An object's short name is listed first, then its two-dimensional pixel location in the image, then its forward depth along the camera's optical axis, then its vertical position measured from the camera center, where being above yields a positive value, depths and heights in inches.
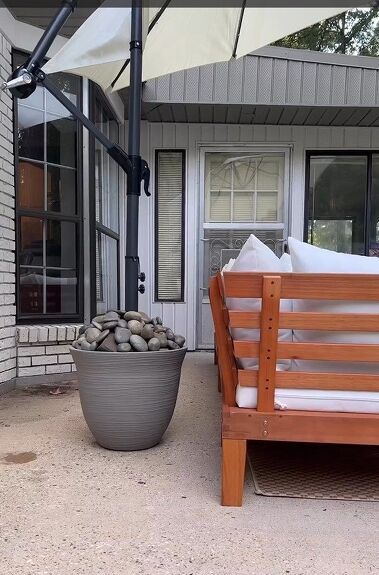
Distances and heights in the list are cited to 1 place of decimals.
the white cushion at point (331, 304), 63.2 -5.8
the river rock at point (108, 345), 75.4 -14.0
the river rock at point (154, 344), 76.3 -14.1
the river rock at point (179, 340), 81.6 -14.3
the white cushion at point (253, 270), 66.7 -1.1
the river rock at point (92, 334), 77.4 -12.6
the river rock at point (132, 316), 82.6 -10.0
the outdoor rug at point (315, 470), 65.0 -33.7
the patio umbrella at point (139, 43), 82.1 +46.2
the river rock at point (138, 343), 75.4 -13.8
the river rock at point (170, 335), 81.9 -13.4
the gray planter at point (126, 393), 73.0 -21.8
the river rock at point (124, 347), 74.8 -14.2
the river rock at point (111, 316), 81.5 -10.1
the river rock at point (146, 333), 78.8 -12.5
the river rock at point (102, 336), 76.4 -12.8
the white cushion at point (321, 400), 61.8 -19.0
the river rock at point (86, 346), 76.1 -14.4
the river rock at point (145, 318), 83.7 -10.6
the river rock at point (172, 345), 79.5 -14.7
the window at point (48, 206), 124.4 +16.1
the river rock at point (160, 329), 83.0 -12.4
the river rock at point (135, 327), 78.7 -11.5
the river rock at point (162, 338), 78.8 -13.6
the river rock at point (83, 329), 82.3 -12.5
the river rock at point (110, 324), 78.8 -11.1
